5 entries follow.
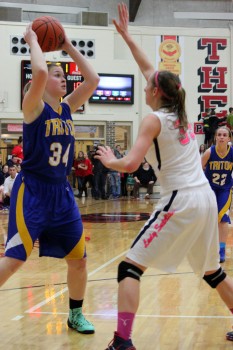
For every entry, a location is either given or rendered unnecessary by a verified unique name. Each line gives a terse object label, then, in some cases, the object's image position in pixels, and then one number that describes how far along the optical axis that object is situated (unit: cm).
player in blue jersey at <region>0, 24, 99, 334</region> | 583
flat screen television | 3624
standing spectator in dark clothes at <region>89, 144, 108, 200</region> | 3206
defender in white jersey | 526
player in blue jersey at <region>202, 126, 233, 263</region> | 1094
